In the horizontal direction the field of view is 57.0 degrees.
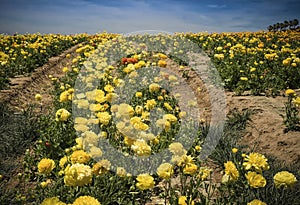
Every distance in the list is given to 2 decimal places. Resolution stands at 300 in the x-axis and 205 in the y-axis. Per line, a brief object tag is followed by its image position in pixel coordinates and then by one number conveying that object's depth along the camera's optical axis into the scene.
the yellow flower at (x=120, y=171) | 2.68
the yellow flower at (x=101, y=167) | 2.32
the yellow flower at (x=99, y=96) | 3.65
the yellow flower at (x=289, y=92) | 4.58
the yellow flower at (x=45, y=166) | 2.13
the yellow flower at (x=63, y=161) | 2.47
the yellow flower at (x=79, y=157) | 2.18
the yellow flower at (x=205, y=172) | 2.64
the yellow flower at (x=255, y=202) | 1.73
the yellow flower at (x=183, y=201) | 2.16
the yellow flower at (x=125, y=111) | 3.19
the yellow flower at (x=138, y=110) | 3.43
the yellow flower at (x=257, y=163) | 2.15
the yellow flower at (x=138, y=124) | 2.72
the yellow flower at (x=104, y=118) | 3.04
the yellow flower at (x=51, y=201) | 1.45
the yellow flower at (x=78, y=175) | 1.81
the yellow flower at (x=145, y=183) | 2.13
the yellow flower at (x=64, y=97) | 3.98
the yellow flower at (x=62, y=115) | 3.18
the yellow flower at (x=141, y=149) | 2.32
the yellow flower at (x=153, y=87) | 4.79
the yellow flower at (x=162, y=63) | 6.01
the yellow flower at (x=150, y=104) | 3.88
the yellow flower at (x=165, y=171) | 2.27
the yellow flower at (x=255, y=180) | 1.95
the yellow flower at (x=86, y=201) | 1.42
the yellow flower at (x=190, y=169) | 2.40
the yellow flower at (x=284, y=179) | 2.00
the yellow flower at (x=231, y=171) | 2.02
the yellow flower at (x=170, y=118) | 3.24
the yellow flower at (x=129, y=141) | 2.59
